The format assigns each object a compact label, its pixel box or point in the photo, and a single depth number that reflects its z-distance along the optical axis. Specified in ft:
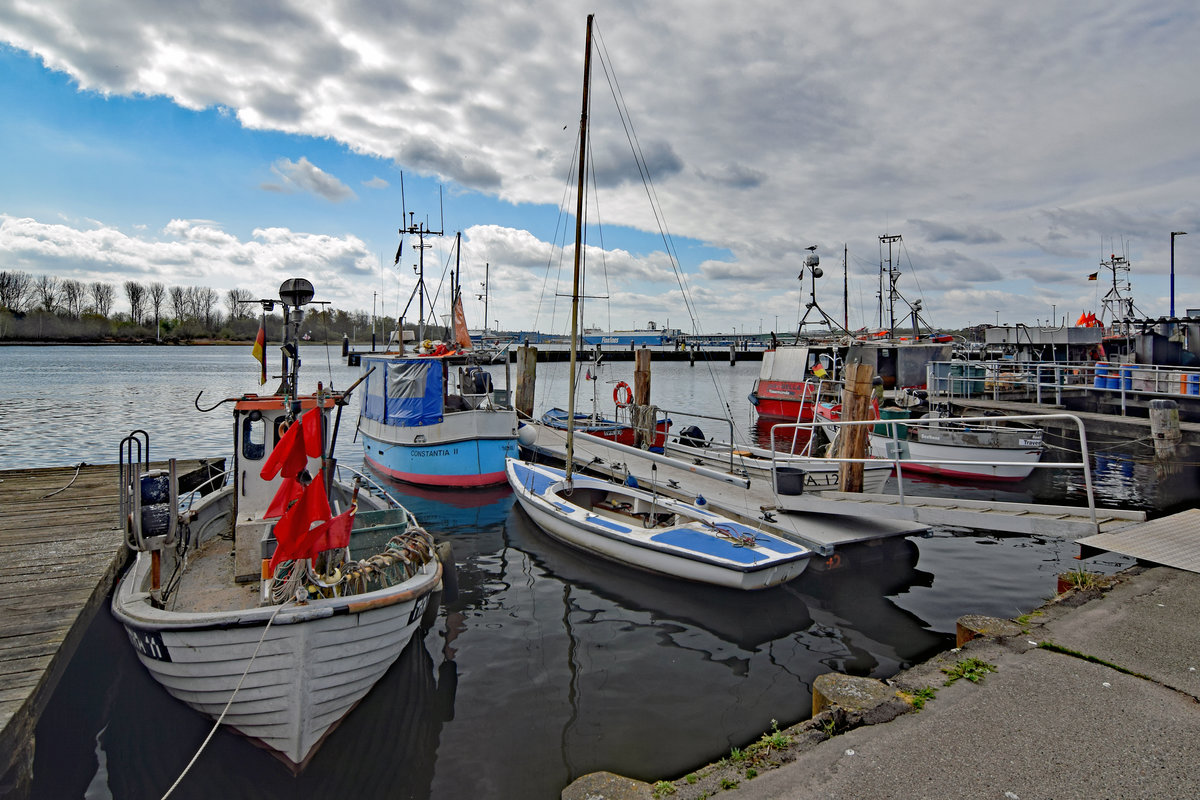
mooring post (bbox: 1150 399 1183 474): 55.62
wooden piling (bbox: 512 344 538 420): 73.46
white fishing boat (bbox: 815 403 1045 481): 53.11
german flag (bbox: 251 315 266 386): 25.16
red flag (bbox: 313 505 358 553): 18.31
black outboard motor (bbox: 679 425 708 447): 51.69
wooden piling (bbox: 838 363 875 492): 35.55
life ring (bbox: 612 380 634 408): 60.31
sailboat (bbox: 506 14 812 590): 27.76
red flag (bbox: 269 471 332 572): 17.43
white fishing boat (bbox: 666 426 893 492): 37.37
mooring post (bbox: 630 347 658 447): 53.93
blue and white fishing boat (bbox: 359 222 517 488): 52.08
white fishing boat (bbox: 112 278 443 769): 16.97
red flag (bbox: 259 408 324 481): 17.67
